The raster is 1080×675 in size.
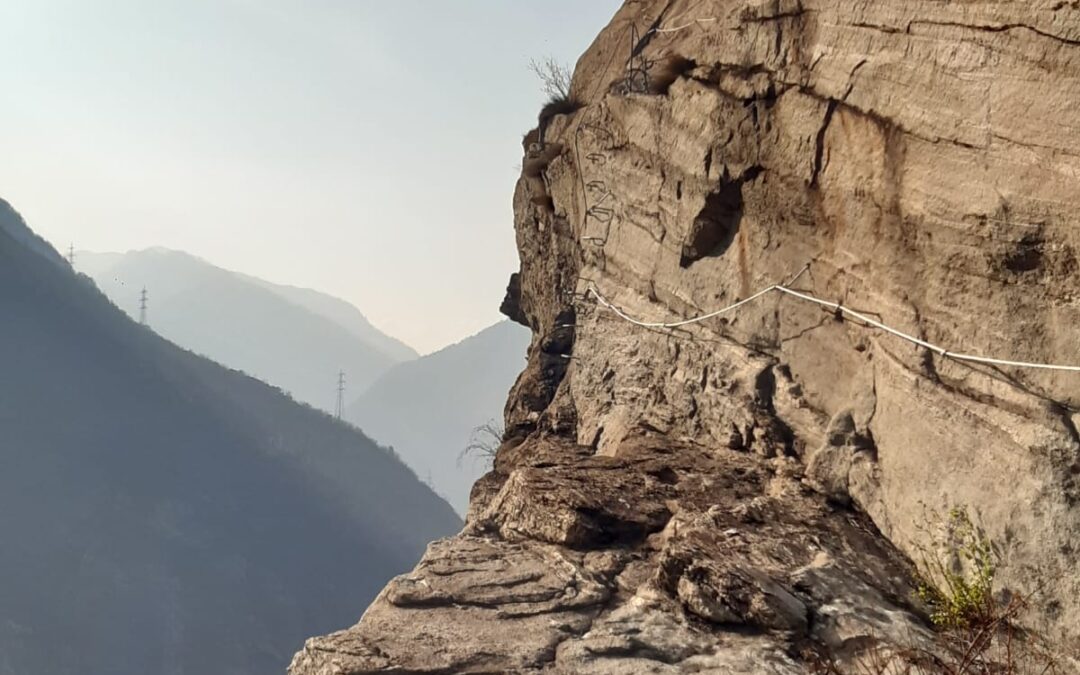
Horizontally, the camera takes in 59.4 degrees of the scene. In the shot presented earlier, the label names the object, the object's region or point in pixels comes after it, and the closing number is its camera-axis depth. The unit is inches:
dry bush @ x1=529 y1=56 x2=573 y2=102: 537.0
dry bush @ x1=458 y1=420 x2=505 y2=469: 546.9
